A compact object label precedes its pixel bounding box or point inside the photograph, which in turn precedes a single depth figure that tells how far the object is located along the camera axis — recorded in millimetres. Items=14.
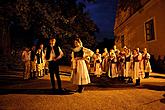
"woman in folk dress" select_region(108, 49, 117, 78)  7828
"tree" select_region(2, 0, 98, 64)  9011
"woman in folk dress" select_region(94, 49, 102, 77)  8743
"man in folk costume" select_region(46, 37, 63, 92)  5236
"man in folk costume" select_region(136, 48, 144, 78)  6416
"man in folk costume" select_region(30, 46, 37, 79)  7962
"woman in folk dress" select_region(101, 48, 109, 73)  8994
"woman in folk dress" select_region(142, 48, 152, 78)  7919
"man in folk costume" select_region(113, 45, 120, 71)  7606
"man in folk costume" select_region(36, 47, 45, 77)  8123
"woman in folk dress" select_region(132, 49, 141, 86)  6283
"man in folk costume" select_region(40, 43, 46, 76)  8430
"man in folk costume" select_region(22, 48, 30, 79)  7912
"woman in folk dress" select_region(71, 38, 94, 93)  5168
